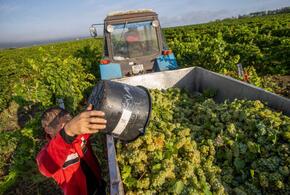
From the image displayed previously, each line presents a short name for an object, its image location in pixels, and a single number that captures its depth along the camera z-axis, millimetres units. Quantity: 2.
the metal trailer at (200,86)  1455
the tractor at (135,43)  3747
